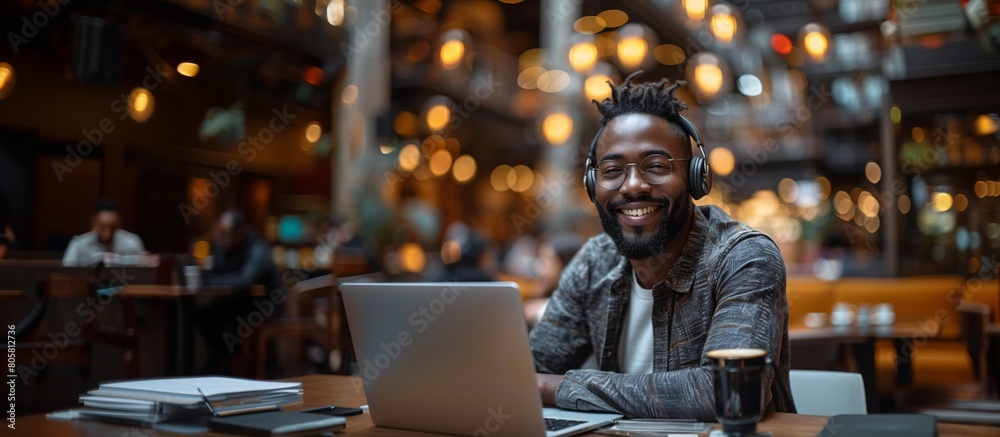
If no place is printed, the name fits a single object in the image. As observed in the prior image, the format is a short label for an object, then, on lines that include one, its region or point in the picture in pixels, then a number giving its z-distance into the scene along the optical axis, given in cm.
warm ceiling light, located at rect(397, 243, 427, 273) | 1140
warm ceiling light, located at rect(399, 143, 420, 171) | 1063
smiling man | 162
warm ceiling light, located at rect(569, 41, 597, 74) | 802
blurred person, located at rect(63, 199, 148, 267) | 468
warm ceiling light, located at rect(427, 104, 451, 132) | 1022
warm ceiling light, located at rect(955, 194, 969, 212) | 704
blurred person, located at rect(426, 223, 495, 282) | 568
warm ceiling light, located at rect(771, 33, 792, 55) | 985
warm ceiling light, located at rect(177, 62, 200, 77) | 642
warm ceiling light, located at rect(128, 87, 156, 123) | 538
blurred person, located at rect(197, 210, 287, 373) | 587
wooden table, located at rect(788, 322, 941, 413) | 435
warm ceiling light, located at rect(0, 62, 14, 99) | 442
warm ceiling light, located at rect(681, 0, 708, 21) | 598
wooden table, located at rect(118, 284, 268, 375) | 498
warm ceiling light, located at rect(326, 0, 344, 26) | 856
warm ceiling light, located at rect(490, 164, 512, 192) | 1767
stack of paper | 148
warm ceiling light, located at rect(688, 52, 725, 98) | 716
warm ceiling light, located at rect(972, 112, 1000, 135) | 674
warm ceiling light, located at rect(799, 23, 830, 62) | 688
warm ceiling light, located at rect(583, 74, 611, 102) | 874
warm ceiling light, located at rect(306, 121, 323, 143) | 869
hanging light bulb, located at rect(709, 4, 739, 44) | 597
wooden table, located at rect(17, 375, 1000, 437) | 135
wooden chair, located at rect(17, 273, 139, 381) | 425
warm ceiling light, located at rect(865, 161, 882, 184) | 780
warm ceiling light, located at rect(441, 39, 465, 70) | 754
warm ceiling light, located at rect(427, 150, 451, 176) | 1387
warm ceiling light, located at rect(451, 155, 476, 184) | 1555
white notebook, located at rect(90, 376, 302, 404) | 148
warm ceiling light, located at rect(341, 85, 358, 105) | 1030
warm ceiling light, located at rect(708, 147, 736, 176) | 1508
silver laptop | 129
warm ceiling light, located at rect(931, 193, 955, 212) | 714
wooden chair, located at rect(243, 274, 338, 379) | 565
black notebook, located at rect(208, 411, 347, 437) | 135
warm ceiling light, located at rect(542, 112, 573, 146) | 956
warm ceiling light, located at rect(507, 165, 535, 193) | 1798
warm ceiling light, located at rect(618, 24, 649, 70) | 722
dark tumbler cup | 122
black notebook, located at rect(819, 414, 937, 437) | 122
